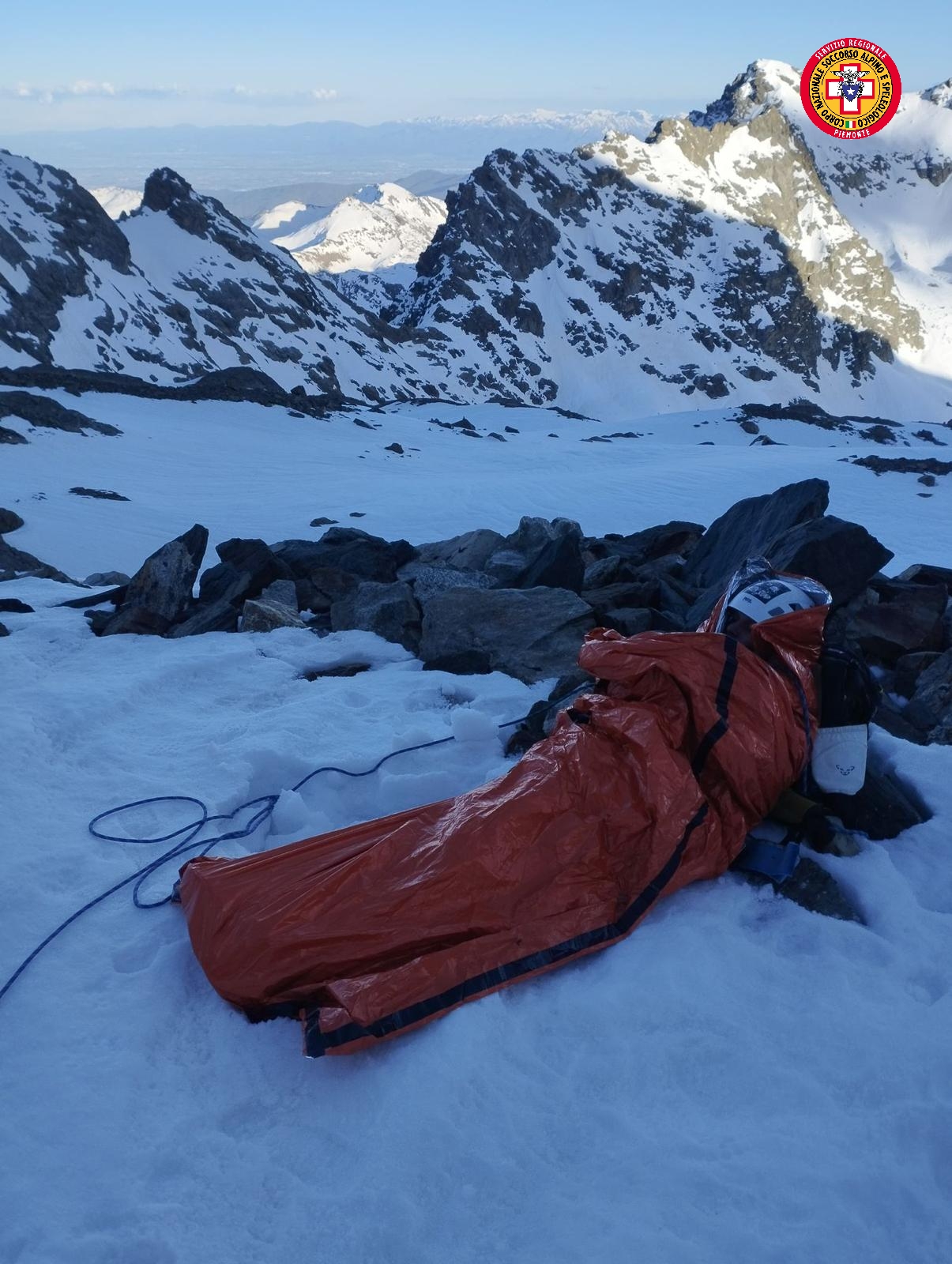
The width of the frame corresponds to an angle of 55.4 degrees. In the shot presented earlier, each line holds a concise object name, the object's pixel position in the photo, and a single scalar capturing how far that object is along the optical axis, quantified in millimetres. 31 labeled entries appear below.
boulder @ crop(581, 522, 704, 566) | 8719
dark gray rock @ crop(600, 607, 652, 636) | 5660
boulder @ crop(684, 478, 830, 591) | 6949
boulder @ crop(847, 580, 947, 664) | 5430
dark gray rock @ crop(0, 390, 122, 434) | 19688
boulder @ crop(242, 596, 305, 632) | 6504
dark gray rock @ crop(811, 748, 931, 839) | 3414
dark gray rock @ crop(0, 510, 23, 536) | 12219
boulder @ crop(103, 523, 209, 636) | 6711
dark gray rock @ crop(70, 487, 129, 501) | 14938
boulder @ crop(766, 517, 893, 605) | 5609
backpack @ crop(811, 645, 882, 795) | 3291
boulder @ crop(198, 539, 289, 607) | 7352
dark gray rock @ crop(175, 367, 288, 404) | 27284
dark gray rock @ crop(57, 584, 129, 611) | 7371
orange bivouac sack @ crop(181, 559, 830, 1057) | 2785
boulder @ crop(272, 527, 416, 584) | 8430
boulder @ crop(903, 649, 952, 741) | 4594
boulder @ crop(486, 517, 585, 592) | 6832
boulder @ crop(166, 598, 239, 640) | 6574
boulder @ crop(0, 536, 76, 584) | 9430
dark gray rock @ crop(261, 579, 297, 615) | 7254
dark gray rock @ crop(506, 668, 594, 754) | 4328
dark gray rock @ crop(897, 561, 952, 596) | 6383
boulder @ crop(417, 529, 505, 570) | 8930
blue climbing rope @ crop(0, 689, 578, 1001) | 3322
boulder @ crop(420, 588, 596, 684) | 5453
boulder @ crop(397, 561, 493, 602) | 6781
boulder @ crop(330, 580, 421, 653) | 6176
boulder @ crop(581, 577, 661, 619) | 6336
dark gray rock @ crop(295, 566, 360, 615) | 7559
